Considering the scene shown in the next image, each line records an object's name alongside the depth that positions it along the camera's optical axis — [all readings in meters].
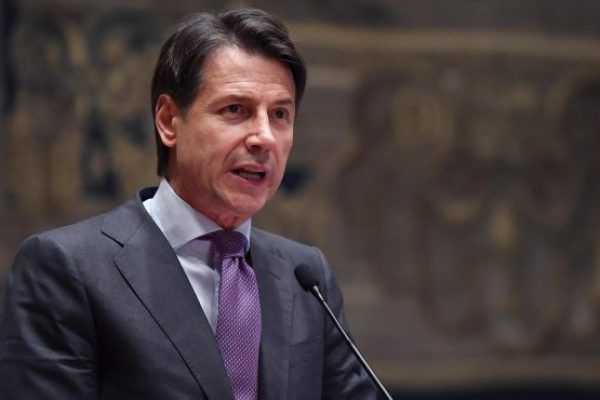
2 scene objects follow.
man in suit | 4.35
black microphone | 4.55
